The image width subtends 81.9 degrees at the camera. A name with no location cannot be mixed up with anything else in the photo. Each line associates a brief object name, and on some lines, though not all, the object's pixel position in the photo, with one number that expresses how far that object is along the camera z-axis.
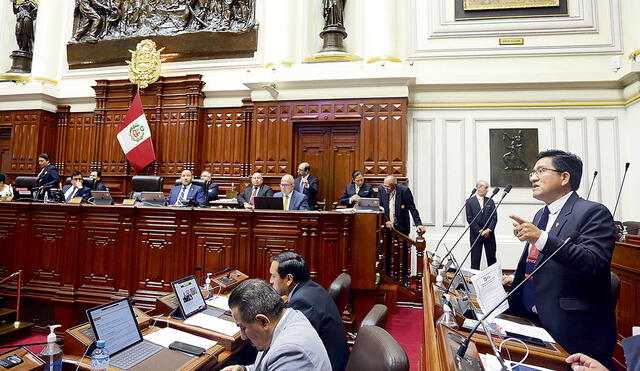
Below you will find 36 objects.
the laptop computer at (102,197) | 4.45
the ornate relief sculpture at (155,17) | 7.45
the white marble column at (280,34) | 6.94
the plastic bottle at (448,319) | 1.45
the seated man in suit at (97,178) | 6.41
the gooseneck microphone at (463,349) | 1.07
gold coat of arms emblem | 7.41
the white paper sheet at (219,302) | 2.39
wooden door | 6.70
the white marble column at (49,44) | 8.05
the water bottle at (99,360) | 1.47
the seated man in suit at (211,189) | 6.12
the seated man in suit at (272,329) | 1.27
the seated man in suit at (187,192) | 5.52
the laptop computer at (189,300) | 2.14
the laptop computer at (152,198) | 4.34
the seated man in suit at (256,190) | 5.86
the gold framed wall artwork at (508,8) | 6.34
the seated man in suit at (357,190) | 5.62
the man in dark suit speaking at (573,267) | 1.55
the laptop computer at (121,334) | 1.65
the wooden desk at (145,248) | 3.48
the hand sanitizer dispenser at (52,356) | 1.53
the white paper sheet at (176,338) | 1.84
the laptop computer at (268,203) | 3.74
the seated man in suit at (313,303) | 1.81
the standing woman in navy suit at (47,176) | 6.08
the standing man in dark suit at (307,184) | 5.86
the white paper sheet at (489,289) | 1.37
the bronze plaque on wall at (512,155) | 6.12
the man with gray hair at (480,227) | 5.18
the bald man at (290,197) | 4.96
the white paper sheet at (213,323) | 2.00
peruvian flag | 7.05
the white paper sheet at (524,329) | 1.50
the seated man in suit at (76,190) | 5.94
